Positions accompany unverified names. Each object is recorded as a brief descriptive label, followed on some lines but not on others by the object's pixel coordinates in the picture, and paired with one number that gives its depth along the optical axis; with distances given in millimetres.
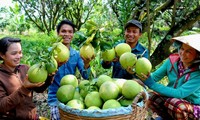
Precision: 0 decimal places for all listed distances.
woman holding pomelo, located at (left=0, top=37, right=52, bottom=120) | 1324
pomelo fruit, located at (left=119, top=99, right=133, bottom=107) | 1263
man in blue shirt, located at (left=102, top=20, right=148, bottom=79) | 1900
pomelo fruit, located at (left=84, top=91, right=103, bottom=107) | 1255
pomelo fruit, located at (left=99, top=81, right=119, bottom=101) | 1257
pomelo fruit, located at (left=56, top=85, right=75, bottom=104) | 1289
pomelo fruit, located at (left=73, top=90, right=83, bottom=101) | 1324
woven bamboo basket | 1166
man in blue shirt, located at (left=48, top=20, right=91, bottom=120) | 1845
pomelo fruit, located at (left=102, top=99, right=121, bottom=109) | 1199
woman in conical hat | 1604
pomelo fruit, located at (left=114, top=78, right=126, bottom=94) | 1341
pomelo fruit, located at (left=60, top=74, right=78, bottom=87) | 1408
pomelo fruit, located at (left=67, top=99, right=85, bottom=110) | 1220
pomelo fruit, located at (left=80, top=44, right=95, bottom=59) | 1429
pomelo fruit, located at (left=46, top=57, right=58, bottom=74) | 1284
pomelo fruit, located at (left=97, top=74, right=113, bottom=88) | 1369
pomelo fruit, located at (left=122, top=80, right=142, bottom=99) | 1256
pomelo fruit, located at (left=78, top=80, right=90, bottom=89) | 1350
